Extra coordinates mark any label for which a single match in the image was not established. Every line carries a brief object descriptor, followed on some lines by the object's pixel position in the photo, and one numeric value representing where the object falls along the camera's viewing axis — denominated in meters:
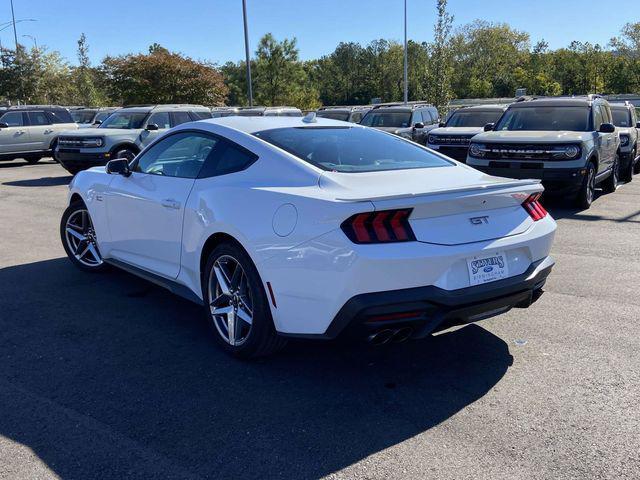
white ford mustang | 3.46
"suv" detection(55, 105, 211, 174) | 14.95
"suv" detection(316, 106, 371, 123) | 19.62
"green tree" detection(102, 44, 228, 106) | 35.09
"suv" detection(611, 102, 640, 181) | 13.22
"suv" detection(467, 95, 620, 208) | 9.84
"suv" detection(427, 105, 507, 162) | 14.24
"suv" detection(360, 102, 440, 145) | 16.75
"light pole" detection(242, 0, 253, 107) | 27.44
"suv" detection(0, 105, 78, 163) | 20.14
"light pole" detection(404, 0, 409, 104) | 38.16
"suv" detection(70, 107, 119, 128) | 26.78
